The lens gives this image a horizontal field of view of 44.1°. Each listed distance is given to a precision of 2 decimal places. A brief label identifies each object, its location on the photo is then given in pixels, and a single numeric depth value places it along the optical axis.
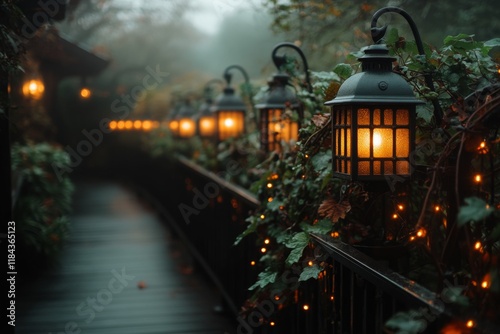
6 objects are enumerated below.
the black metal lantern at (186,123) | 11.82
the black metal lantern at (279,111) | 4.66
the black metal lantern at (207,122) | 9.75
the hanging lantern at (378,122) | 2.59
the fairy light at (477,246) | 2.49
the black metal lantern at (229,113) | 7.36
